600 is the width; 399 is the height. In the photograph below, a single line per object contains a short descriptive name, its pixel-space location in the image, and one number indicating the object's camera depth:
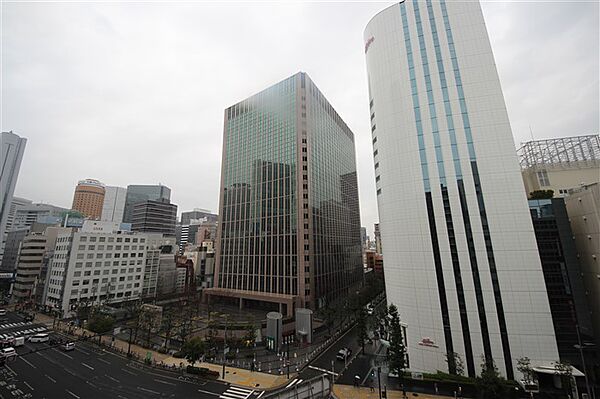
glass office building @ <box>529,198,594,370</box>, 31.08
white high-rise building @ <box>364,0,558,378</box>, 32.31
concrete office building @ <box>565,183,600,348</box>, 32.53
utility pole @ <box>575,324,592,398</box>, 27.90
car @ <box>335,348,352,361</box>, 41.19
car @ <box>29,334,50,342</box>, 46.81
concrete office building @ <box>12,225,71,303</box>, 81.69
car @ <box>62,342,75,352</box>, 43.38
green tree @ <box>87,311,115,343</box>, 46.91
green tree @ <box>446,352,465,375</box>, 31.47
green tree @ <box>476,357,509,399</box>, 26.75
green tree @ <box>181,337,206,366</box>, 35.56
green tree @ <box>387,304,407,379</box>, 31.75
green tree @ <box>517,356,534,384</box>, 28.19
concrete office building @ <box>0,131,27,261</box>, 130.38
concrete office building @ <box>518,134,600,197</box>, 45.69
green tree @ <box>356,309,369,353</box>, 42.94
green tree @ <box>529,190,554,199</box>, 38.78
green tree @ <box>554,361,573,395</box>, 26.99
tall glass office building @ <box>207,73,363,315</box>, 66.50
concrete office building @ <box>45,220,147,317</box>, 67.75
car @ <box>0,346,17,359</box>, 36.68
